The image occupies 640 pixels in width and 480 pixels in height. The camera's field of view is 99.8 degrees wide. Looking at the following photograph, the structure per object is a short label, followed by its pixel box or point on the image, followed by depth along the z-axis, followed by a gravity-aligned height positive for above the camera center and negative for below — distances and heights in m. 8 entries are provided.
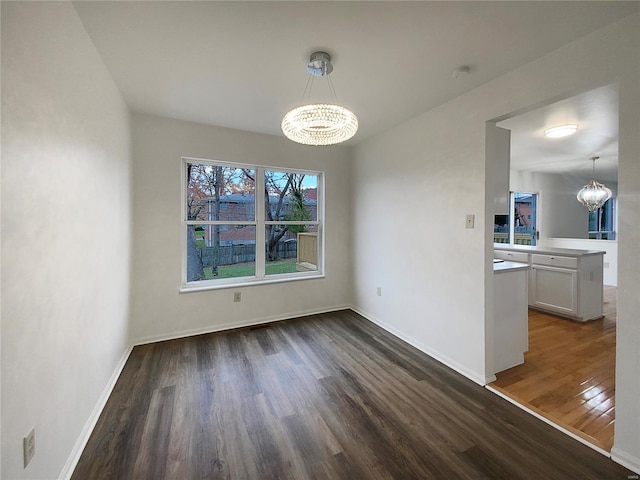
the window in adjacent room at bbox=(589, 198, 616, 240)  6.91 +0.30
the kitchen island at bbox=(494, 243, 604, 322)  3.52 -0.66
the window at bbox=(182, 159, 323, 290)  3.30 +0.14
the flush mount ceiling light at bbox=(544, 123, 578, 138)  3.20 +1.27
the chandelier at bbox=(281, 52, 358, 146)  1.75 +0.77
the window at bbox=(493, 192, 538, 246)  5.94 +0.25
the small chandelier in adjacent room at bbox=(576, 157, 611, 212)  4.72 +0.69
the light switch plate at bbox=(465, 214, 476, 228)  2.30 +0.11
